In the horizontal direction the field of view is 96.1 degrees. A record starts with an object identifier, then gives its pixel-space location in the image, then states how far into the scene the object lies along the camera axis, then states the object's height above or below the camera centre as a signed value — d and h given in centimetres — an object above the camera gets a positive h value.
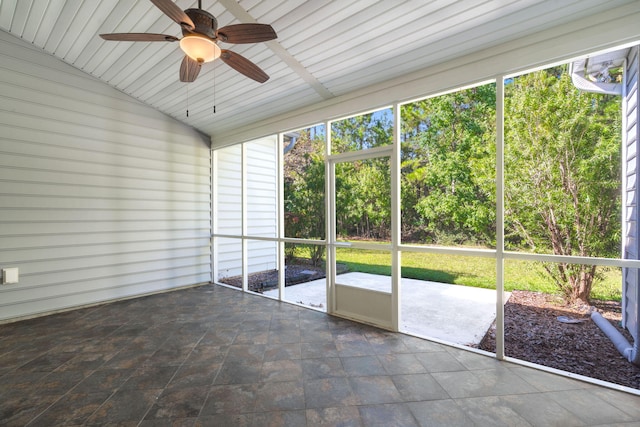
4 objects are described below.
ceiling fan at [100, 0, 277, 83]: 199 +129
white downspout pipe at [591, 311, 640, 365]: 267 -132
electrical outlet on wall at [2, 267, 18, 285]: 359 -77
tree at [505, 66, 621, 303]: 389 +61
